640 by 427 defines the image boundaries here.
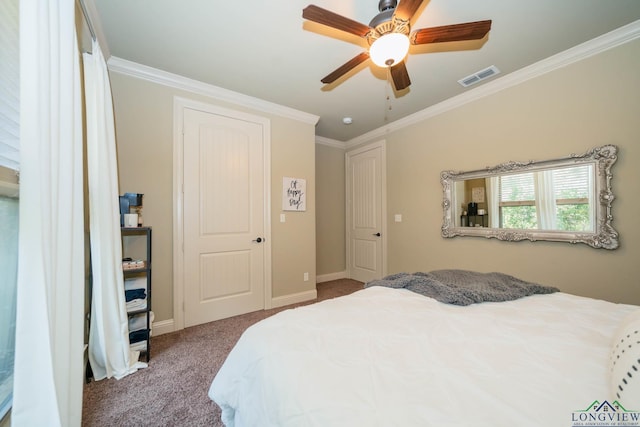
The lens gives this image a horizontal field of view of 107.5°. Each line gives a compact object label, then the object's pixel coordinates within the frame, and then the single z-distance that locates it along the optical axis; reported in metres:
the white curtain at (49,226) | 0.77
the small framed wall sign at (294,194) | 3.12
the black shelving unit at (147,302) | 1.88
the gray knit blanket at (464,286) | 1.31
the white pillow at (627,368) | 0.54
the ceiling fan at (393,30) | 1.26
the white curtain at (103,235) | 1.58
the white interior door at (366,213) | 3.84
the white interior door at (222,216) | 2.51
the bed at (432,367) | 0.57
